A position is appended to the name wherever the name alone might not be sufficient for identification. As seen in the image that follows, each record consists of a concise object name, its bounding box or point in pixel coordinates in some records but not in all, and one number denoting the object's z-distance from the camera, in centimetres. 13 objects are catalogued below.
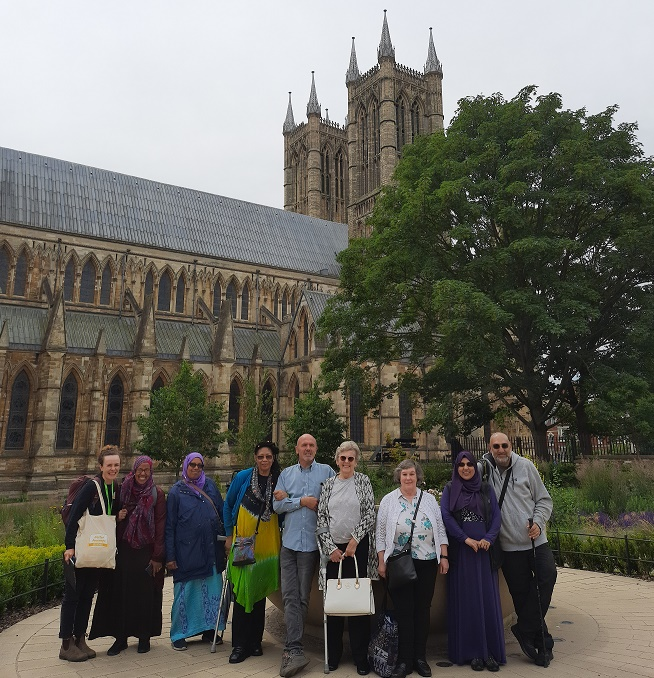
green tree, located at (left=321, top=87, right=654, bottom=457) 1706
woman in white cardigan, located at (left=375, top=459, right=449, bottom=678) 511
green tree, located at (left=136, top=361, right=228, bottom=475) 2556
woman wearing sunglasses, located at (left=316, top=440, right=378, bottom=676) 521
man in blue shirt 536
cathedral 2819
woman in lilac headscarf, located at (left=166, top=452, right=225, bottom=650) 596
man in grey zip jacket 548
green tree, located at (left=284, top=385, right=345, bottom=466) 2372
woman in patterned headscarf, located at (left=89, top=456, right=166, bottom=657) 583
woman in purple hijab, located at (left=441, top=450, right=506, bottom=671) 523
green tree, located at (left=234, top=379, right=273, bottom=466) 2683
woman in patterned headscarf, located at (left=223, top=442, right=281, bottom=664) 558
